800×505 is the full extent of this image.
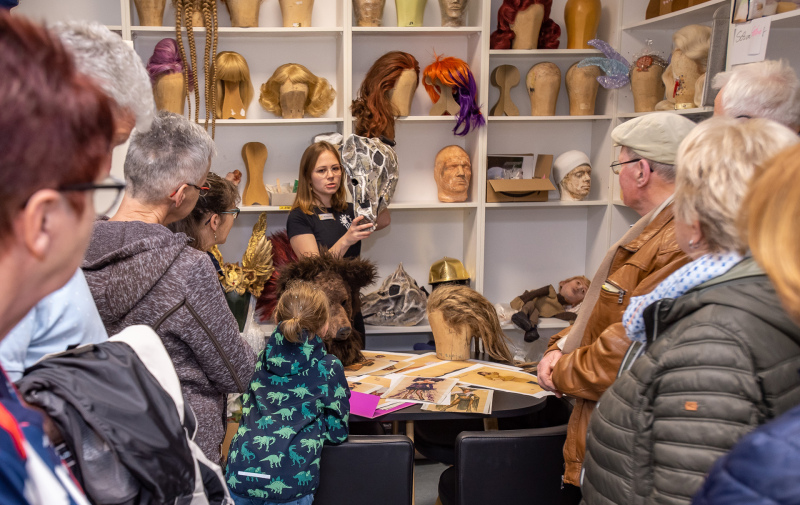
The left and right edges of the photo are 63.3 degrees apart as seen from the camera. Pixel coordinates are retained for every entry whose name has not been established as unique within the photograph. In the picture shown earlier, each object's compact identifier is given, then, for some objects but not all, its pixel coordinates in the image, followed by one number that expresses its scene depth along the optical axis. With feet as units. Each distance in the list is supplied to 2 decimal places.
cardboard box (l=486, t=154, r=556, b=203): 12.60
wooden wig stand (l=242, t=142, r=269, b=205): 12.61
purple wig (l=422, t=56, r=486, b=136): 12.22
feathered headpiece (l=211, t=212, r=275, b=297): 10.44
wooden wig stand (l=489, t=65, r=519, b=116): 12.91
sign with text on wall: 7.84
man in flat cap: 5.50
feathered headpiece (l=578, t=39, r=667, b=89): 11.96
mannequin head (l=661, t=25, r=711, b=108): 10.02
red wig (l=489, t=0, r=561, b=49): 12.48
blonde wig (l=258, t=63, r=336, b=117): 12.03
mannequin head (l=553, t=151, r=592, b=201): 12.99
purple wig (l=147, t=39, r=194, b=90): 11.60
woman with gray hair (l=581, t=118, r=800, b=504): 3.57
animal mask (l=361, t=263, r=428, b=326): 12.30
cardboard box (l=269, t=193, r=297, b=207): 12.19
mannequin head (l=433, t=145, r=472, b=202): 12.68
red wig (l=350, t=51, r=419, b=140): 12.04
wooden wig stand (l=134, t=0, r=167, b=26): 11.68
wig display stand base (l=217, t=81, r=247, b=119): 12.28
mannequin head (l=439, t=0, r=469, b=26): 12.26
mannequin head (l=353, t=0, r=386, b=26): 12.02
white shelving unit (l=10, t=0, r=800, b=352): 12.31
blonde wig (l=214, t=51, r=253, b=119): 11.85
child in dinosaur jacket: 5.81
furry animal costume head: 7.73
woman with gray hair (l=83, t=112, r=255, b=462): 4.84
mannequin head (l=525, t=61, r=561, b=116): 12.75
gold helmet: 13.02
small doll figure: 12.95
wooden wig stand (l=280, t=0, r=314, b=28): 12.07
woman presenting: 10.62
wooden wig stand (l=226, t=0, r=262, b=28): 11.87
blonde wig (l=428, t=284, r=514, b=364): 8.19
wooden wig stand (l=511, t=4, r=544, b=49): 12.39
